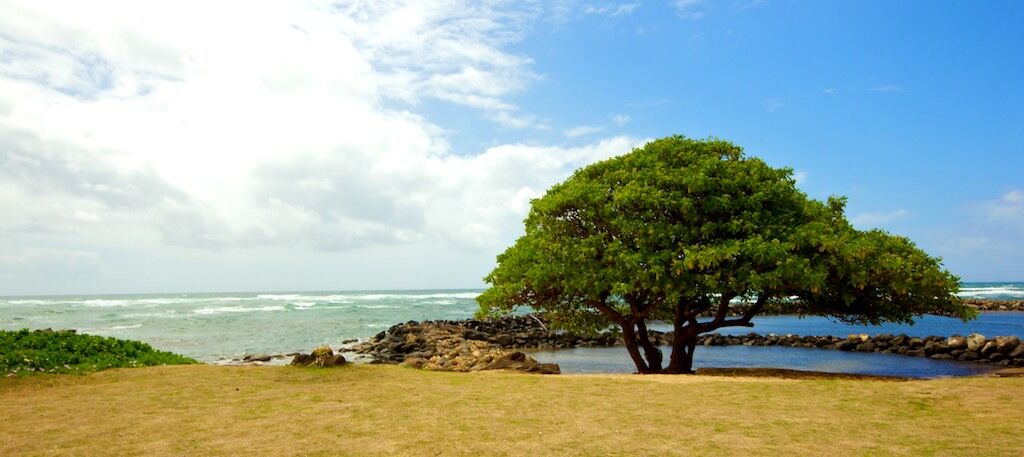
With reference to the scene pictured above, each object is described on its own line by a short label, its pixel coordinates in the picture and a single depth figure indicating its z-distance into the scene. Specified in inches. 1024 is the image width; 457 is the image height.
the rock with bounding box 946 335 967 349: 1114.7
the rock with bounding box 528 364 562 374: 681.0
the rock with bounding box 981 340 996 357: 1061.8
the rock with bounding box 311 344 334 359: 613.9
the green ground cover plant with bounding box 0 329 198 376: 559.5
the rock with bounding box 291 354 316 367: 606.1
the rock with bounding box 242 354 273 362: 1024.9
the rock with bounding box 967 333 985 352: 1083.3
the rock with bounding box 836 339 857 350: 1269.7
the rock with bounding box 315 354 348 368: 597.6
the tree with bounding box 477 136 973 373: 596.7
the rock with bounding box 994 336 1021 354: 1045.2
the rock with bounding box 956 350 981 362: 1059.9
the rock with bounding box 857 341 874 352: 1234.0
